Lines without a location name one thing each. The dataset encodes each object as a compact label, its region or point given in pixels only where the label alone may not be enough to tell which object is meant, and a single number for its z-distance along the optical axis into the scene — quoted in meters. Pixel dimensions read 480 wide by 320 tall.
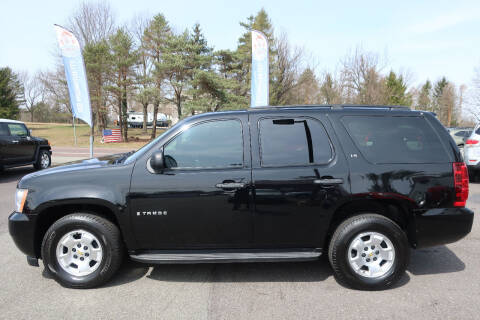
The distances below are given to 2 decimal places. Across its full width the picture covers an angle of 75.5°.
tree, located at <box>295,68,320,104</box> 39.04
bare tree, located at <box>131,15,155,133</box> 27.00
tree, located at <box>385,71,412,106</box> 38.48
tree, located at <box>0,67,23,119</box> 42.84
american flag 28.17
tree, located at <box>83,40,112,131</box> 27.34
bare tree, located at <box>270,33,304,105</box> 37.25
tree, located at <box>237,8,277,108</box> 35.06
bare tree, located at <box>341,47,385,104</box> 34.38
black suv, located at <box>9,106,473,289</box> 3.18
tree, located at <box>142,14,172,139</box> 28.23
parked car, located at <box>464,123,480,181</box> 8.71
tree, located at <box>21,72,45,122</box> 68.62
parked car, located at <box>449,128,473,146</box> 15.95
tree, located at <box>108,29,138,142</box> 27.22
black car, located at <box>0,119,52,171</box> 9.83
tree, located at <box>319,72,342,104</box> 38.37
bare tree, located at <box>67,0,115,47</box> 36.88
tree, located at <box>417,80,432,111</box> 51.41
